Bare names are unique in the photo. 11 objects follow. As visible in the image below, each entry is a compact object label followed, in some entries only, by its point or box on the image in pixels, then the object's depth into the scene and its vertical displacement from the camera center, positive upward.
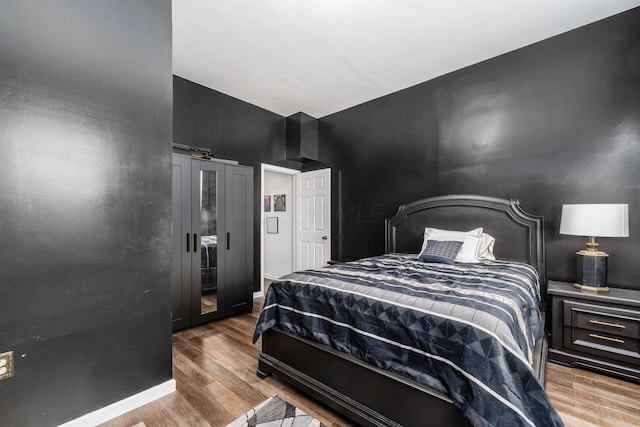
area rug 1.70 -1.24
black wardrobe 3.08 -0.28
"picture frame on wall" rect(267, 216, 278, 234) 5.69 -0.18
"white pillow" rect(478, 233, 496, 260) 2.93 -0.32
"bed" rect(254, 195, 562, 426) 1.18 -0.74
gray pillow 2.72 -0.36
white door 4.73 -0.07
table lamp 2.24 -0.11
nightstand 2.15 -0.92
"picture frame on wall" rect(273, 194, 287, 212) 5.46 +0.25
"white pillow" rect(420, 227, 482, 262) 2.80 -0.25
